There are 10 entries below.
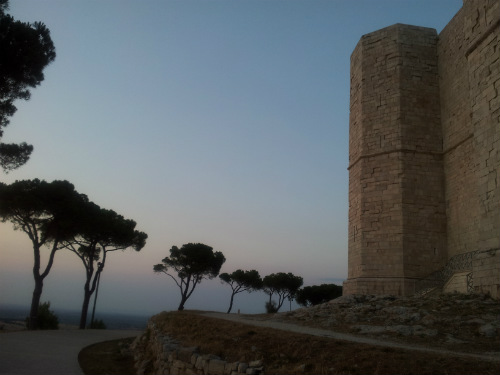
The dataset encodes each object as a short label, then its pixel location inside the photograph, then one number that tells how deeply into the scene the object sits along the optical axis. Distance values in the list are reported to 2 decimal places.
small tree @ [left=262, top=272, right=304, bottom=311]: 36.47
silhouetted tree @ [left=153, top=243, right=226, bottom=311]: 31.66
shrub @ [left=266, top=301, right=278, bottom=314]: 30.21
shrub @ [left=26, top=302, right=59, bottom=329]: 20.36
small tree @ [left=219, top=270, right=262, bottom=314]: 36.47
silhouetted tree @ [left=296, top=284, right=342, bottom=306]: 34.78
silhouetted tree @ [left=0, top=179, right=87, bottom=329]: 20.41
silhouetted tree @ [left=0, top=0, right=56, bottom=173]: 11.82
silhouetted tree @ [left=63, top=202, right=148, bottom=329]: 23.56
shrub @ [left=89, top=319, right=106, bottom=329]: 24.70
